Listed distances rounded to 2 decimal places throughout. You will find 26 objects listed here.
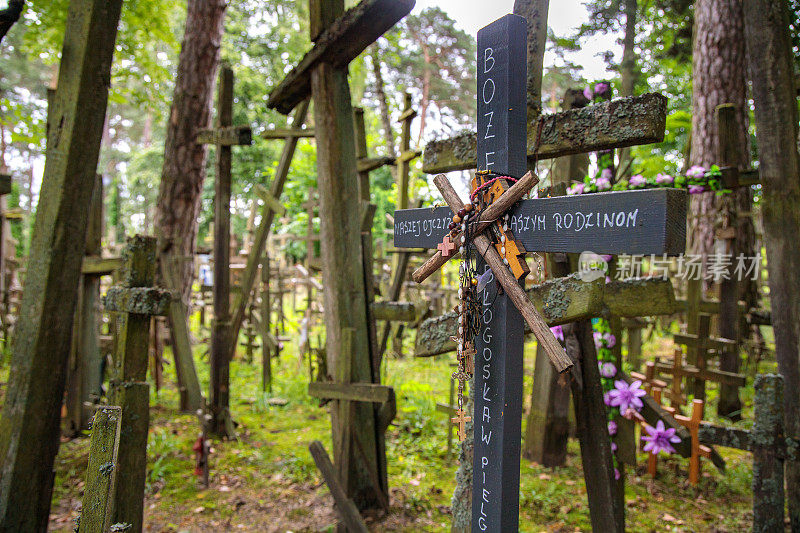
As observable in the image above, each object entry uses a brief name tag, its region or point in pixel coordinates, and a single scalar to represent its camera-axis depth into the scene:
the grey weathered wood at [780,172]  3.34
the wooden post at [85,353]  5.09
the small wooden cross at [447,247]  1.89
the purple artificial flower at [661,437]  3.51
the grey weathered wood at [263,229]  5.57
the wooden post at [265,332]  6.65
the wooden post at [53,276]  2.77
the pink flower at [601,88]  3.24
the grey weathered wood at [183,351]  4.84
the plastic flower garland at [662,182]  3.32
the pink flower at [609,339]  3.41
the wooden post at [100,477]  1.50
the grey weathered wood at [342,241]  3.47
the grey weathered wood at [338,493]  3.22
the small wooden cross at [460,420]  1.79
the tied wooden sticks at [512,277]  1.54
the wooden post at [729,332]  5.84
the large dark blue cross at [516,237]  1.62
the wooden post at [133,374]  2.51
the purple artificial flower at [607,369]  3.47
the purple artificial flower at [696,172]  4.08
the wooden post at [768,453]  2.68
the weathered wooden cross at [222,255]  5.18
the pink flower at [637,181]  3.50
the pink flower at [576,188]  3.27
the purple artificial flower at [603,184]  3.27
